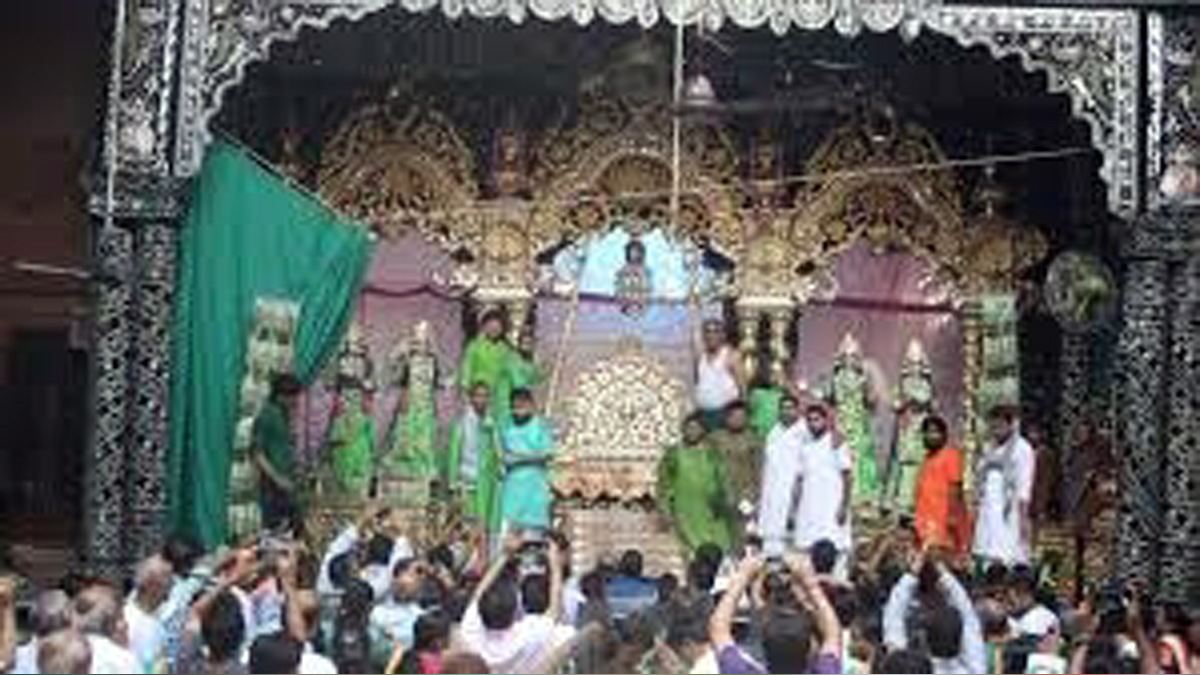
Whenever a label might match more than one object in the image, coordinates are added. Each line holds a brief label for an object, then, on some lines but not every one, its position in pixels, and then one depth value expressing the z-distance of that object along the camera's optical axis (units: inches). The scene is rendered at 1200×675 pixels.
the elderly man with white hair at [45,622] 358.3
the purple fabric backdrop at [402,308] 697.6
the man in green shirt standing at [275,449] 609.3
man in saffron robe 641.6
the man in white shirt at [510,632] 390.0
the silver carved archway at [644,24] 561.0
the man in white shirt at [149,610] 387.9
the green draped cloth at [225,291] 591.8
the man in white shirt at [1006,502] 632.4
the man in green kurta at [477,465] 660.7
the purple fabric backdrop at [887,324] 706.8
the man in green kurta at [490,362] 677.9
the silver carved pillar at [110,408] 554.6
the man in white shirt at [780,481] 629.9
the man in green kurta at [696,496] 633.0
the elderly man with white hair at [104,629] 341.7
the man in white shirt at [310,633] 350.6
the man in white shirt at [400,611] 441.7
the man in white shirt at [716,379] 672.4
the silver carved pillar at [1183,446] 567.5
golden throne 690.8
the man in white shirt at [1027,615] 484.4
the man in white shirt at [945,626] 386.0
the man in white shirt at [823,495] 630.5
